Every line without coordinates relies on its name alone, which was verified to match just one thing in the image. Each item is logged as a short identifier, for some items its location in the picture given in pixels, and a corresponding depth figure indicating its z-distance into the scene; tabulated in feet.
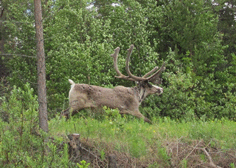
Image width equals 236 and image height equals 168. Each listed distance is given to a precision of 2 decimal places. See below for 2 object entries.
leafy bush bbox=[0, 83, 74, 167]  30.04
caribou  56.95
